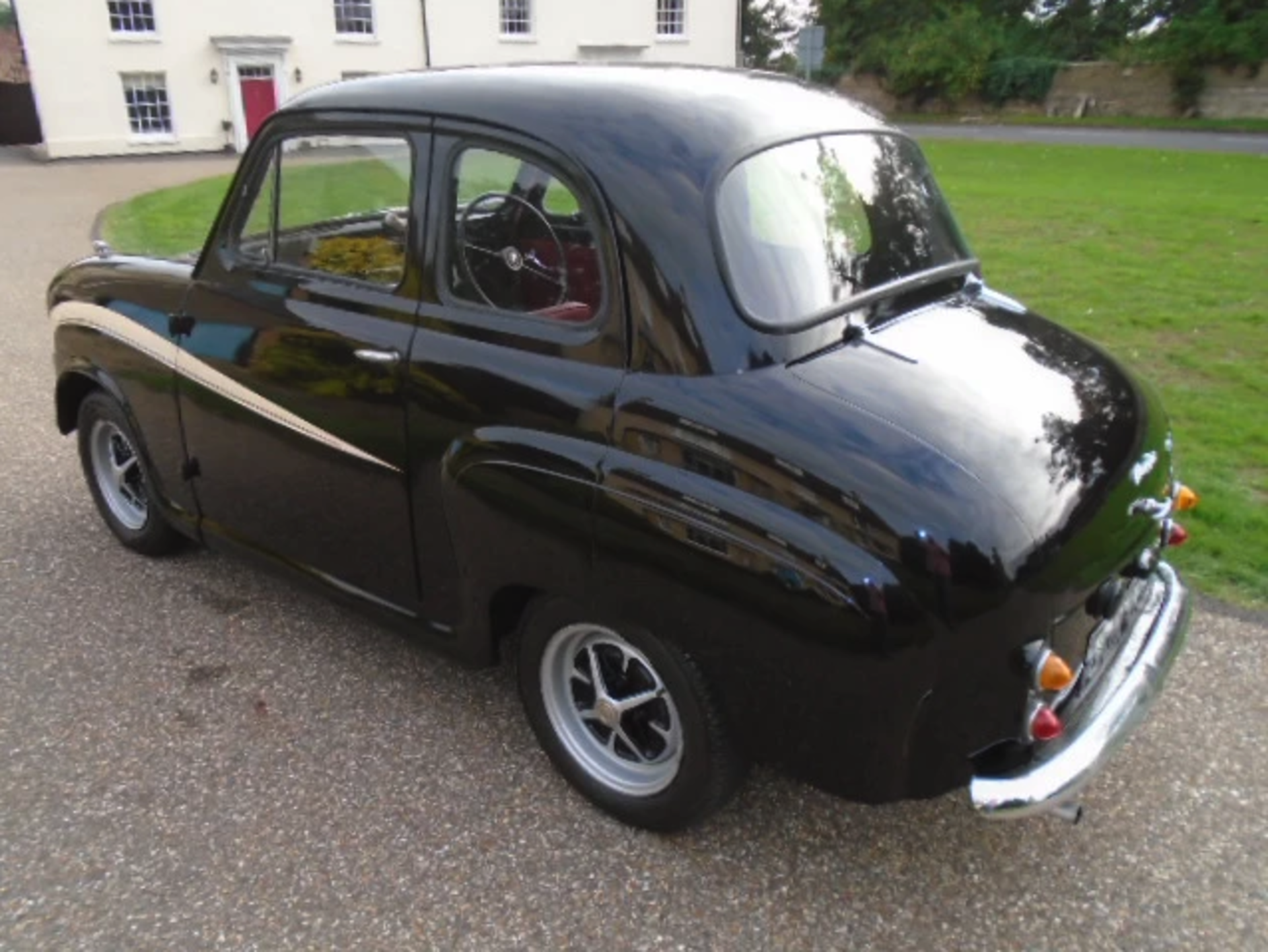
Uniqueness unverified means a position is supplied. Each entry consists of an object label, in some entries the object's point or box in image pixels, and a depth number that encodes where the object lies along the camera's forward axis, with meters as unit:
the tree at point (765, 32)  55.66
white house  25.23
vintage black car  2.16
